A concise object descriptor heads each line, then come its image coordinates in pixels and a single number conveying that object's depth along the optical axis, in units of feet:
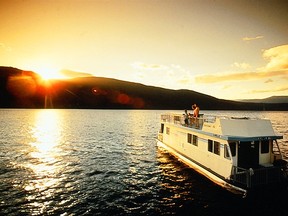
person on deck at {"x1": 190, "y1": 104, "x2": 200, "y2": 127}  76.47
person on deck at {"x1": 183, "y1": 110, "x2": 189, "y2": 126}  81.41
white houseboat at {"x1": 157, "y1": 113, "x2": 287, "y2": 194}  50.70
